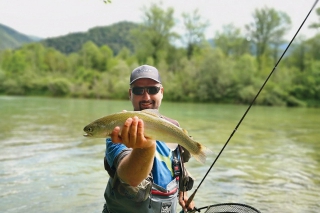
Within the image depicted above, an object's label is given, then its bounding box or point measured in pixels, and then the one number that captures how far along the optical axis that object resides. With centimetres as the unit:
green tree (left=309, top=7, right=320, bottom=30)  5675
